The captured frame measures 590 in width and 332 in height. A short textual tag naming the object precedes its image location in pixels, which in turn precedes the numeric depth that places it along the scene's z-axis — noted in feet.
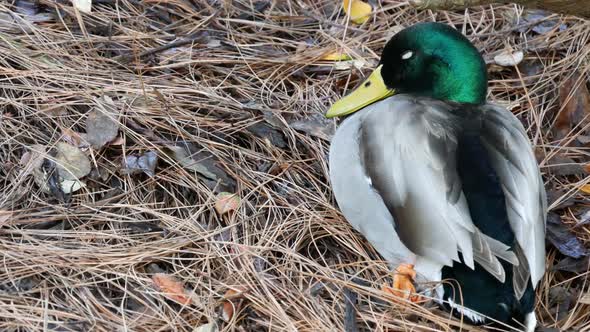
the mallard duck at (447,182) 17.81
